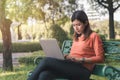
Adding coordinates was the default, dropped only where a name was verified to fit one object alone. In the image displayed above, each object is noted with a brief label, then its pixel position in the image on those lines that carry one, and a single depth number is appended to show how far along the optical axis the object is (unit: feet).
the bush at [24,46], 48.56
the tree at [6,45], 20.79
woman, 10.19
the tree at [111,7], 51.91
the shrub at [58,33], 39.77
